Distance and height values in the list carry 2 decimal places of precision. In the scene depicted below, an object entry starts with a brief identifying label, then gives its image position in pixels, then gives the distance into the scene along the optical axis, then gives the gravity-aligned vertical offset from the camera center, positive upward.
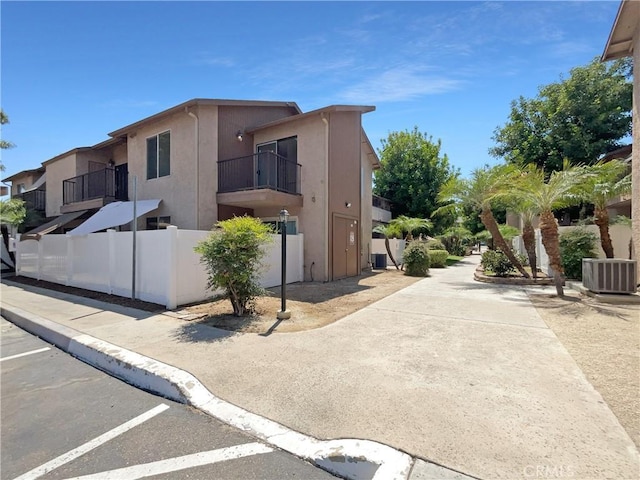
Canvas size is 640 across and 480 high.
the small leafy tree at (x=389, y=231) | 18.98 +0.65
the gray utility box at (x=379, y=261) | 20.39 -1.27
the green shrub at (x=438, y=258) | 21.09 -1.11
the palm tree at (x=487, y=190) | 13.01 +2.26
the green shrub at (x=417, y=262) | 15.90 -1.03
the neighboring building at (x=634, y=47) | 10.09 +6.90
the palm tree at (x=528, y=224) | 12.95 +0.77
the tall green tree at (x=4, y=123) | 16.20 +6.23
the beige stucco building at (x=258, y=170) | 12.67 +3.14
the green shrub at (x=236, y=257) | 6.90 -0.35
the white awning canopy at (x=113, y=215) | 11.93 +1.08
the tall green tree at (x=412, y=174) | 26.27 +5.84
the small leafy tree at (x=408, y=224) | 19.24 +1.09
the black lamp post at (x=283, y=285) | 7.00 -0.97
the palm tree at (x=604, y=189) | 10.95 +1.88
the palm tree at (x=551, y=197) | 9.86 +1.44
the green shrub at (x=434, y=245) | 22.52 -0.24
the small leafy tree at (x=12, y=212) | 16.38 +1.55
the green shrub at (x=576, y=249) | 12.48 -0.28
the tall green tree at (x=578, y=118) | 19.91 +8.37
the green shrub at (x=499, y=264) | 13.93 -0.99
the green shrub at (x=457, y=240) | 33.69 +0.20
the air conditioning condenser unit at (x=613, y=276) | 8.63 -0.94
